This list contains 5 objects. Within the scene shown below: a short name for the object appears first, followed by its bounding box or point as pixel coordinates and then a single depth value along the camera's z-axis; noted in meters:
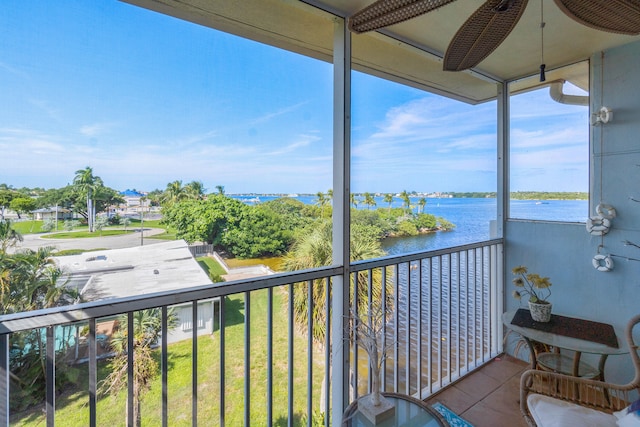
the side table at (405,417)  1.28
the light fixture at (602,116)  2.12
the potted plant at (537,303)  2.05
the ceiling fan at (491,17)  1.11
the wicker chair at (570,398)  1.25
